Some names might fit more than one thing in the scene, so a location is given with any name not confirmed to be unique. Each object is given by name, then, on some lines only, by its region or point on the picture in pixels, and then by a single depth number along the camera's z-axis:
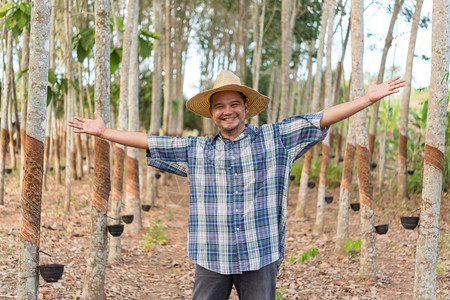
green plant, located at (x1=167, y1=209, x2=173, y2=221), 9.68
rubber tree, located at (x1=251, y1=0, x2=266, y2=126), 12.60
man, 2.57
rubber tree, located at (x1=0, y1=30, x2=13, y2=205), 8.86
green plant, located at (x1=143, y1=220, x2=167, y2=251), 7.51
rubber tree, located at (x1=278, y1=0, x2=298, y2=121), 9.86
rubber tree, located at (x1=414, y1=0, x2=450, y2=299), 3.99
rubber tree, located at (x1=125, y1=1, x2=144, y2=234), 7.68
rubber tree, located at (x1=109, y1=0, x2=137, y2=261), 6.41
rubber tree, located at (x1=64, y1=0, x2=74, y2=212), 9.15
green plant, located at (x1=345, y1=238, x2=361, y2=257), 5.67
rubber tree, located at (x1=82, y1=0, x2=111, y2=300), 4.39
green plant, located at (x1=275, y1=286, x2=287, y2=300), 4.72
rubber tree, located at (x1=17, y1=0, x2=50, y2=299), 3.27
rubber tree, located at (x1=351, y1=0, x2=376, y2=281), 5.53
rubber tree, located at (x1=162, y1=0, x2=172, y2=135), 12.23
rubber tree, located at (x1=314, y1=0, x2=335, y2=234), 8.24
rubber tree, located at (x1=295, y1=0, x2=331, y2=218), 8.73
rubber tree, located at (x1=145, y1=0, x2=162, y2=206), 10.33
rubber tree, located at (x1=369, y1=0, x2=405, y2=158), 10.77
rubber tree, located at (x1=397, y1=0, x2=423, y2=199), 9.30
